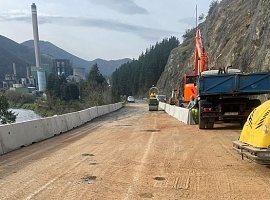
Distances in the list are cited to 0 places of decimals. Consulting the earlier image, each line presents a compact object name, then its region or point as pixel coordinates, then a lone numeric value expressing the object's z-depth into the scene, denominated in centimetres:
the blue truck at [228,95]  1255
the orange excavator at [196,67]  2059
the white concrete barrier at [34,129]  940
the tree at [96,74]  8130
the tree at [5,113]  5363
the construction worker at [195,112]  1565
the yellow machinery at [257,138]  554
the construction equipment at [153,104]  3669
